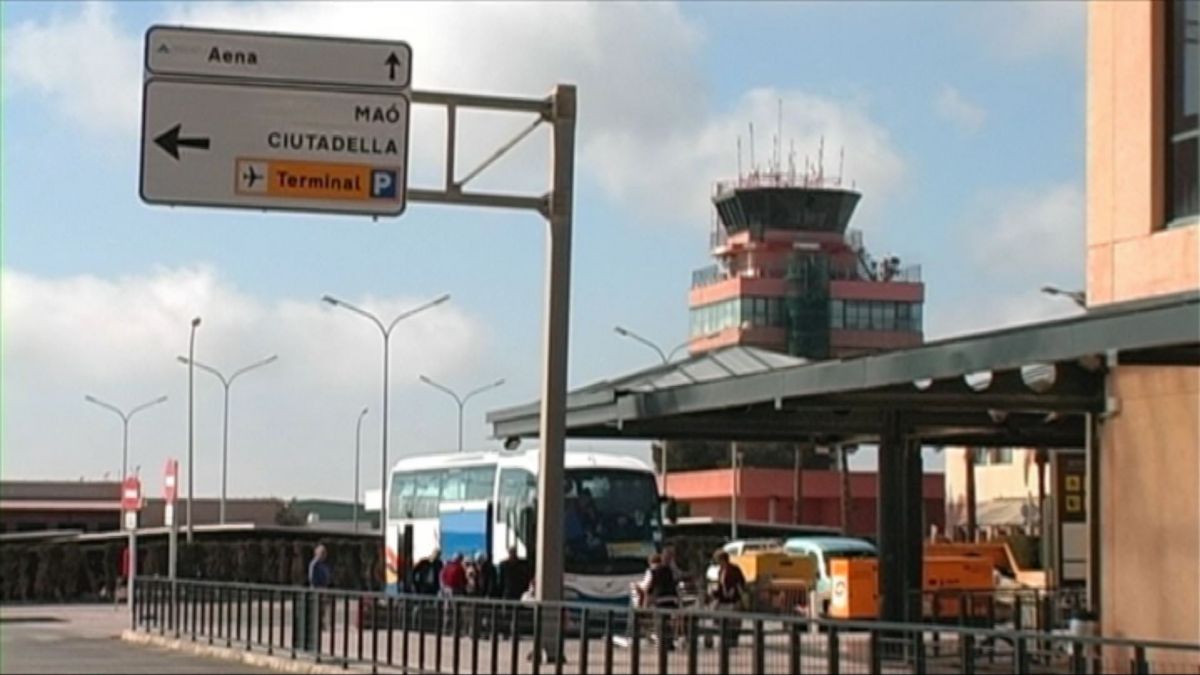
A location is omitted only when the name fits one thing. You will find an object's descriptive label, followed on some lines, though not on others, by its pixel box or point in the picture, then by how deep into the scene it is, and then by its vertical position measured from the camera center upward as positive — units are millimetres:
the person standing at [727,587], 32312 -634
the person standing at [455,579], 37281 -685
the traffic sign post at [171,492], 44750 +853
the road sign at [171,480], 44719 +1097
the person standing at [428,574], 43125 -724
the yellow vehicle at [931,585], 34094 -665
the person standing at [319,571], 38562 -621
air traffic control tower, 146125 +18011
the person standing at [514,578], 37556 -656
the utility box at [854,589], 37719 -752
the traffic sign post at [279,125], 23672 +4464
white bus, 40812 +511
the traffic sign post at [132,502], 47062 +667
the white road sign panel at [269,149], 23641 +4201
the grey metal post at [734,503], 76812 +1617
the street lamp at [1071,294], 63156 +7424
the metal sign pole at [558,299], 25531 +2855
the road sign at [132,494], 47094 +837
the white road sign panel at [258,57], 23766 +5216
